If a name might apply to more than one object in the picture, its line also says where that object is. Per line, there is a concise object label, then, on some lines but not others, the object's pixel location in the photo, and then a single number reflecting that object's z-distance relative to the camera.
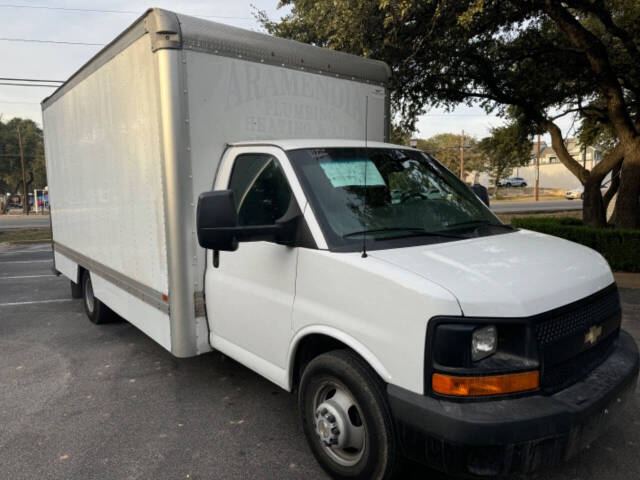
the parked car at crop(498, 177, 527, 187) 64.81
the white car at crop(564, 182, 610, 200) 46.53
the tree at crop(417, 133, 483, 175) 63.42
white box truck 2.43
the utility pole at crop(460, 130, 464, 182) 56.51
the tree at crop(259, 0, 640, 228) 8.69
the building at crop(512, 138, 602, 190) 70.69
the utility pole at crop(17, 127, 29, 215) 46.80
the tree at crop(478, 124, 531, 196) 14.39
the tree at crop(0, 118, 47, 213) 52.50
